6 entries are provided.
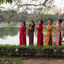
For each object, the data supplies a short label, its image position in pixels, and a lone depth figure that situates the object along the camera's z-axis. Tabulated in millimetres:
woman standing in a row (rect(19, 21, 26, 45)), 6616
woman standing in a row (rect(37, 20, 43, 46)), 6630
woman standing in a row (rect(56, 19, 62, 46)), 6566
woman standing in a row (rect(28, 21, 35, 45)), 6542
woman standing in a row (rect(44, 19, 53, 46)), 6520
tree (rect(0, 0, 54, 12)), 8094
